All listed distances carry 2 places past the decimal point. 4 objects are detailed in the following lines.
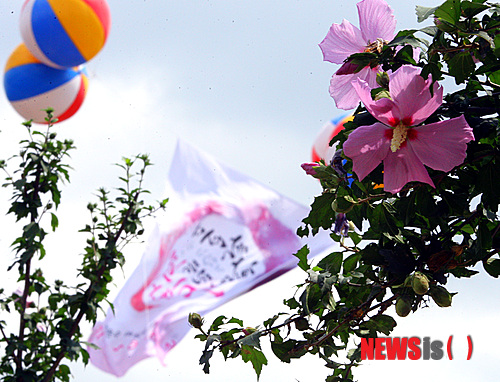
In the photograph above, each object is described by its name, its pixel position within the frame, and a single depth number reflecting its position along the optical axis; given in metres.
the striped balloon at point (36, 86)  8.42
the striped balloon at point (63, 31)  7.96
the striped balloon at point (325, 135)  11.81
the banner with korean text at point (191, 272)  14.26
